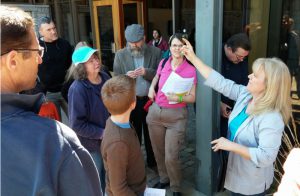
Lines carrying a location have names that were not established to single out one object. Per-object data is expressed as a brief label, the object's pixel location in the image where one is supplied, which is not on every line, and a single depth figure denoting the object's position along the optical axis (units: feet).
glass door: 20.83
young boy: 5.60
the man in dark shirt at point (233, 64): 8.42
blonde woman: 5.71
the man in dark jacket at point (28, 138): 2.79
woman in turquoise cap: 7.57
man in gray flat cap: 9.84
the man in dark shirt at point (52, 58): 10.88
